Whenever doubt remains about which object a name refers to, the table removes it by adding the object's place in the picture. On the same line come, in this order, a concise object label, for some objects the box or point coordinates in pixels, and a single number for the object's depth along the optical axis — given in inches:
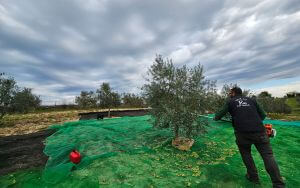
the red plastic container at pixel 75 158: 167.2
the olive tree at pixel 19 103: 582.1
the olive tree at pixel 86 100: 1391.3
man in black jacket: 117.3
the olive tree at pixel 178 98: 211.4
